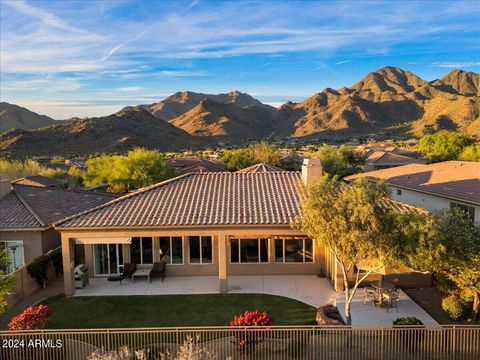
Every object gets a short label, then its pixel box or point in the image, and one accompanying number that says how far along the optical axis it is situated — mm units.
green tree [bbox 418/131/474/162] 70625
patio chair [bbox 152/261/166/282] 20406
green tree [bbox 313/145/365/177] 57312
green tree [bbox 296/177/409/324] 12320
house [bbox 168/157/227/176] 49541
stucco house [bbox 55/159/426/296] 18109
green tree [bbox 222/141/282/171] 58469
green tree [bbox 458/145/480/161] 59575
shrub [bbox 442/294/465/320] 14992
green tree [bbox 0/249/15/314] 12836
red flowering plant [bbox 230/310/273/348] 12141
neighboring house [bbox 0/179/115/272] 21234
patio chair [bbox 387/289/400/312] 16297
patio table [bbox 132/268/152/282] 20031
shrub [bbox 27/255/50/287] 19438
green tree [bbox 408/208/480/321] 12344
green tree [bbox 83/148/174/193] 42844
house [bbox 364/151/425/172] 59781
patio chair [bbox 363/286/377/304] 16808
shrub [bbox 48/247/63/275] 21067
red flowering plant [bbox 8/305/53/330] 13273
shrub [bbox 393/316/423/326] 13269
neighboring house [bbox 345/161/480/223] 22953
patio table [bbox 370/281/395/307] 16406
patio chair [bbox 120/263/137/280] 20458
